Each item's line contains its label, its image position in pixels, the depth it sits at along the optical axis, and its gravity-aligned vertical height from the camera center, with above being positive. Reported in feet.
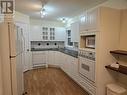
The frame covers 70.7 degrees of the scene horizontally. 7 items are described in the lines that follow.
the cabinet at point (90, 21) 6.66 +1.85
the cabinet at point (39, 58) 14.50 -2.38
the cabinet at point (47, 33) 14.89 +1.79
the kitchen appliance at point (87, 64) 7.12 -1.75
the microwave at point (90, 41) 7.75 +0.24
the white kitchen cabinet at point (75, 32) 11.06 +1.53
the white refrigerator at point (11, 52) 5.86 -0.58
